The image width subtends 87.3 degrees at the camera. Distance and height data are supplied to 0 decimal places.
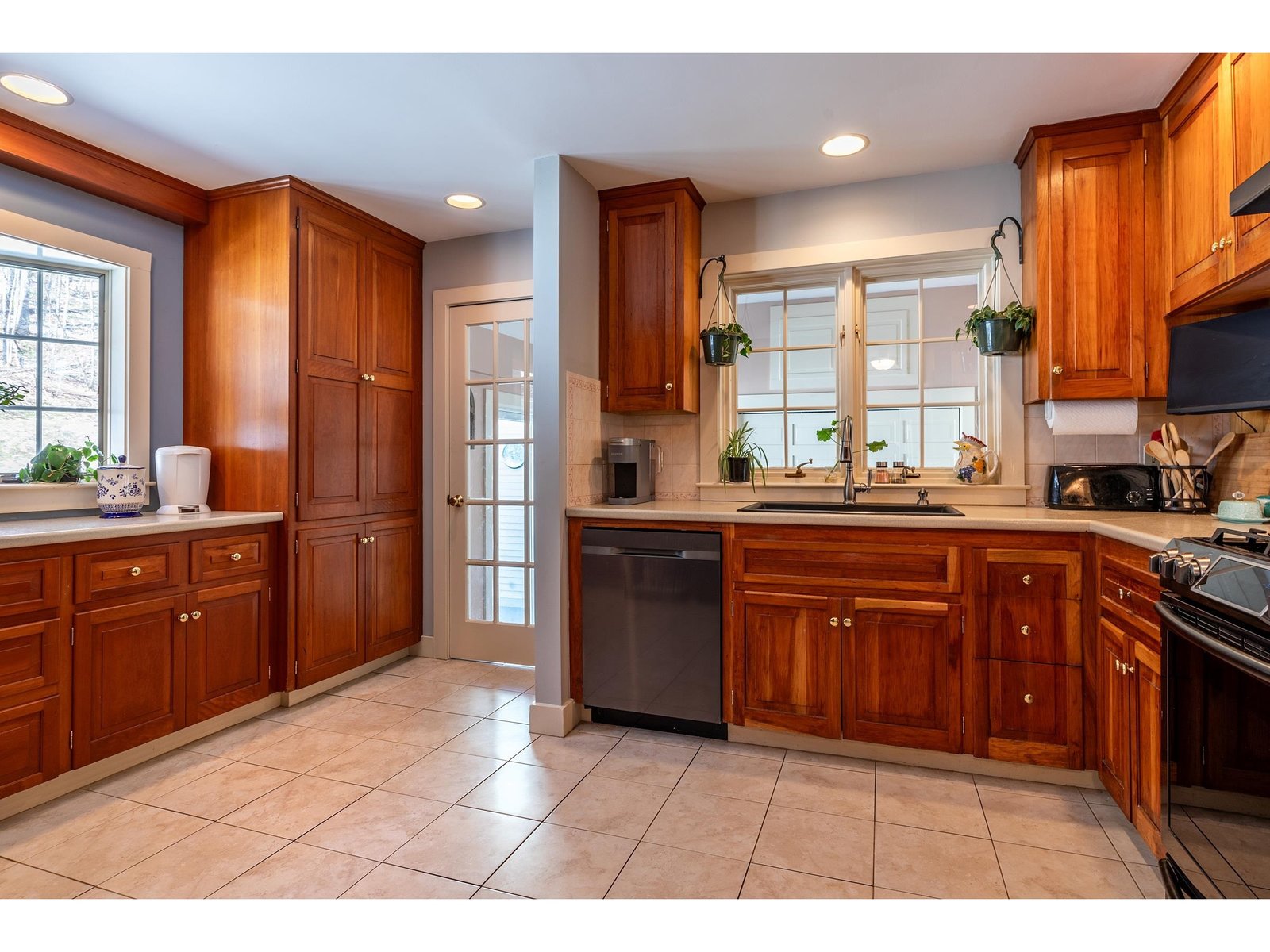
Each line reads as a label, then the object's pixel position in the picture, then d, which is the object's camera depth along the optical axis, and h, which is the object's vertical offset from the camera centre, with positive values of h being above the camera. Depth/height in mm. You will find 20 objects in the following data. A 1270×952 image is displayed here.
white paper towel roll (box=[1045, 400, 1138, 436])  2598 +238
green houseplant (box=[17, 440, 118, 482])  2711 +49
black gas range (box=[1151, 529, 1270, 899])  1296 -511
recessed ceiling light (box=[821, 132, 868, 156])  2646 +1345
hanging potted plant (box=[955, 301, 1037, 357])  2752 +619
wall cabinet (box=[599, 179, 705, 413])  3062 +844
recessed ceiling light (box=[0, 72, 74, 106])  2201 +1318
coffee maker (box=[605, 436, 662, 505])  2996 +33
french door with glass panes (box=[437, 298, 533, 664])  3760 -33
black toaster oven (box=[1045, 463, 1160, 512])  2533 -37
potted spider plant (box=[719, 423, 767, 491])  3240 +93
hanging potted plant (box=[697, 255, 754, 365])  3143 +636
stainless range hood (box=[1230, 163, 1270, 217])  1486 +649
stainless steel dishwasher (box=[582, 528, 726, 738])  2664 -629
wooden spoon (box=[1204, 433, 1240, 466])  2348 +118
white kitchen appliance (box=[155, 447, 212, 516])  2959 -16
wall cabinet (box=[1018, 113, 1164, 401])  2480 +845
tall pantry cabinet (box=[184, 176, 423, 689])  3070 +423
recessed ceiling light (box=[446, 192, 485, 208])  3304 +1387
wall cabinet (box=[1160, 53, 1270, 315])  1852 +926
